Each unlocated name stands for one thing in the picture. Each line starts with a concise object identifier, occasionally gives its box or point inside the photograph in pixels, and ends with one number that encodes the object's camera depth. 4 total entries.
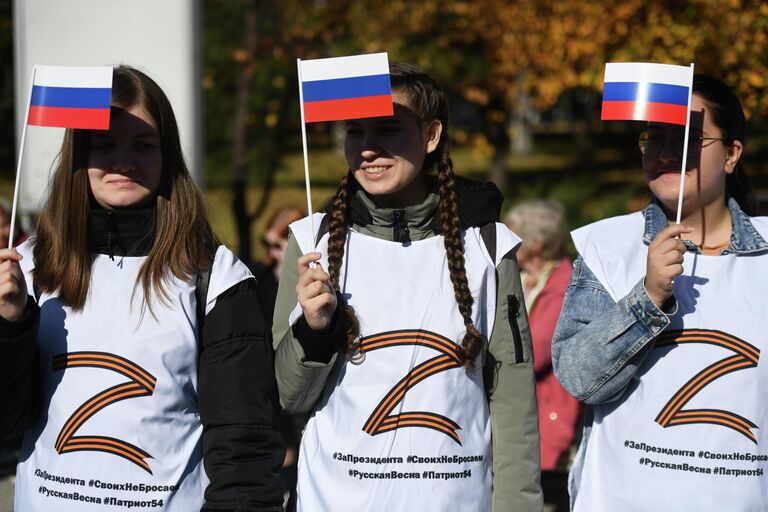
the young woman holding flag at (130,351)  5.01
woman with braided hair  5.31
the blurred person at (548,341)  10.89
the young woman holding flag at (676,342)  5.36
